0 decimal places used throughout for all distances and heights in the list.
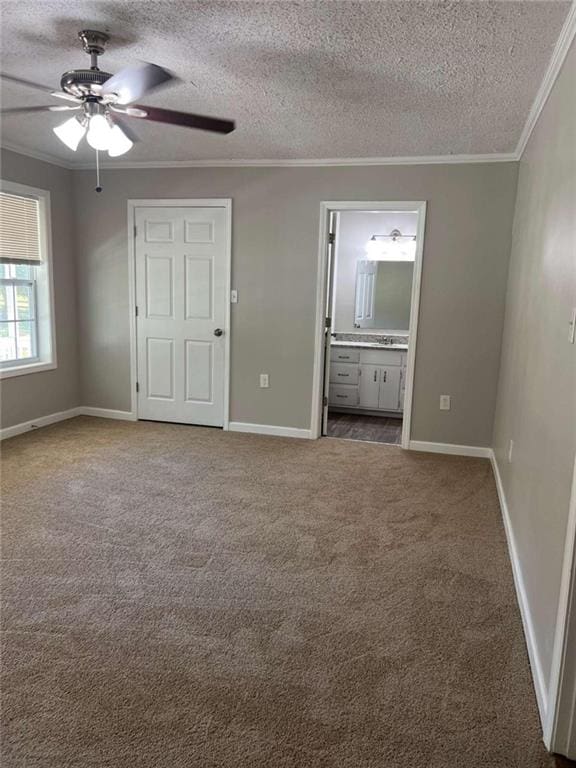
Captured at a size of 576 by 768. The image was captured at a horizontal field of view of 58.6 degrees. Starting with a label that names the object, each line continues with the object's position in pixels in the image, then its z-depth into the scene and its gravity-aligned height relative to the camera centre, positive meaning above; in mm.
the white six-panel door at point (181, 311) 4648 -146
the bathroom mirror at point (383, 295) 5934 +92
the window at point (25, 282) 4262 +68
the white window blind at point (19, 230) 4203 +501
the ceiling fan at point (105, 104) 2041 +830
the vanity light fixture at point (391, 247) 5891 +638
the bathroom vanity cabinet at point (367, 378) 5598 -834
